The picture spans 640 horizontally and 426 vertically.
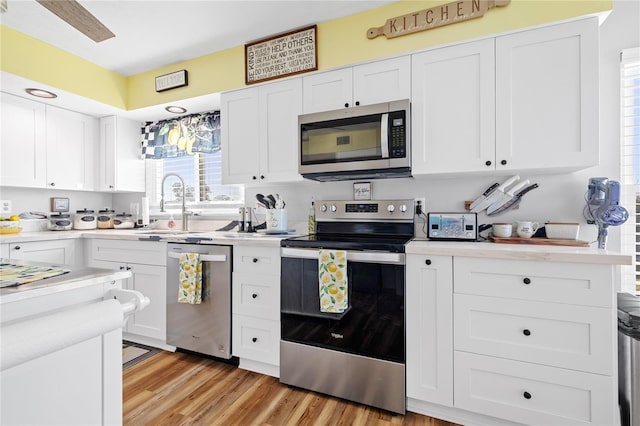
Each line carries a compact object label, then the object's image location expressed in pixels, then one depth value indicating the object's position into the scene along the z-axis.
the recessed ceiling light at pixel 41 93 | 2.65
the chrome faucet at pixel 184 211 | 3.03
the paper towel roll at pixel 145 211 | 3.33
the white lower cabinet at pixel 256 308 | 2.05
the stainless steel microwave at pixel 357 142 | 1.94
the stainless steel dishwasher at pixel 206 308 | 2.19
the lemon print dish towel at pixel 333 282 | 1.78
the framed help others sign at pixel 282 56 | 2.28
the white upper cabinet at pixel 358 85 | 2.02
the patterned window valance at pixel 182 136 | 3.10
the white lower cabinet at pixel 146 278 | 2.44
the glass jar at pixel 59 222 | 3.05
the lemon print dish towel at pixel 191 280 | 2.21
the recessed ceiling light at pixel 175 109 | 3.03
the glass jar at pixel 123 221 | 3.38
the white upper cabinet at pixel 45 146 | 2.72
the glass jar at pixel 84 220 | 3.20
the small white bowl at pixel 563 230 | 1.77
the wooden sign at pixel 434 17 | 1.81
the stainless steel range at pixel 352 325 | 1.72
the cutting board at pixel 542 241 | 1.68
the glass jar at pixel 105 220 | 3.32
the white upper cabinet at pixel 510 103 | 1.65
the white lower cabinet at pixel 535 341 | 1.38
